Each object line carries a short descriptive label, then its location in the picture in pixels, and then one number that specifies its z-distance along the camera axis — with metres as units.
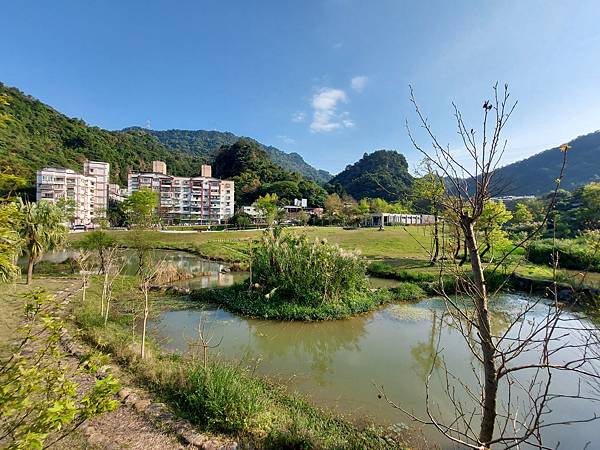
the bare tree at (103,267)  9.32
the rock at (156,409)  4.52
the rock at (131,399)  4.72
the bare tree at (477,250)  1.92
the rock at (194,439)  3.99
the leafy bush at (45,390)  1.73
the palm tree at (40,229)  11.96
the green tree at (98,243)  15.36
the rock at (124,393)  4.83
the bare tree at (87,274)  9.84
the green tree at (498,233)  16.52
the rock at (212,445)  3.93
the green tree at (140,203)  49.50
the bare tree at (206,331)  8.26
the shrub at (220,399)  4.39
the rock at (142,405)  4.60
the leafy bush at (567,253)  17.38
